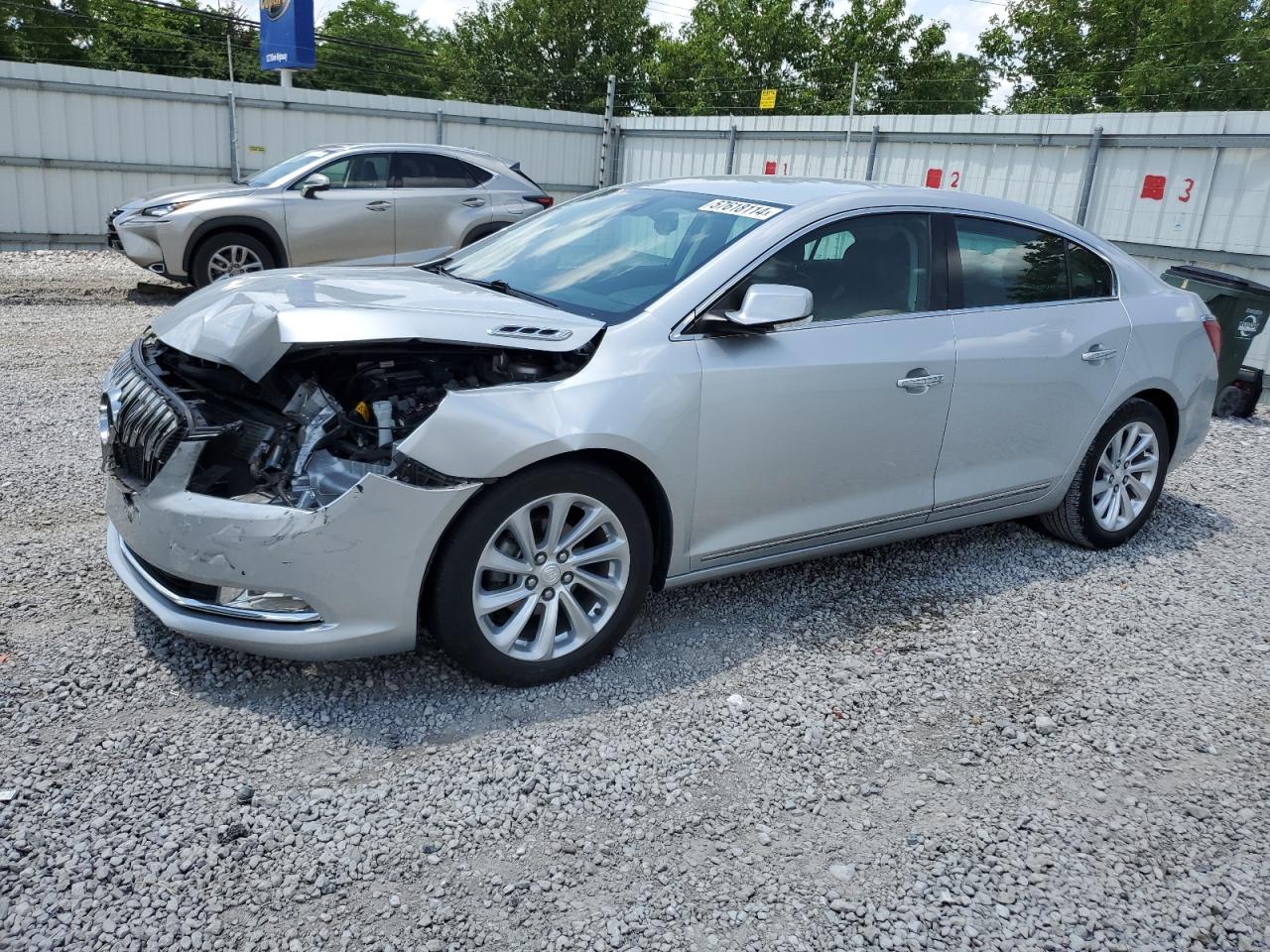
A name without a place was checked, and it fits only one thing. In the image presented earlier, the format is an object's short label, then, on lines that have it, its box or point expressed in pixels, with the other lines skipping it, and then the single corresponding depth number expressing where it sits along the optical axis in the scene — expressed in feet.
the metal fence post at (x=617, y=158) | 61.46
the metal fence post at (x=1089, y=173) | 35.88
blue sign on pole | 56.59
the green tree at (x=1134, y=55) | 105.09
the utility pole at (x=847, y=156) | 46.14
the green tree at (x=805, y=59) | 130.93
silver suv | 33.17
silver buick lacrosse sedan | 10.29
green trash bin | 27.12
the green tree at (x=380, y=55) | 157.48
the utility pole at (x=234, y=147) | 49.85
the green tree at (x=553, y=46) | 155.84
